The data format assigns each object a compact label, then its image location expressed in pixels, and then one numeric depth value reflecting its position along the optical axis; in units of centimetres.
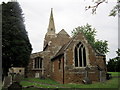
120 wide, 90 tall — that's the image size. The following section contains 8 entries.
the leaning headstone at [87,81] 1190
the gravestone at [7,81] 1002
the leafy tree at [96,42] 2745
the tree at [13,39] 1353
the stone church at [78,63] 1284
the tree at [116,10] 564
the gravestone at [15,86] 796
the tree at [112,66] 2915
